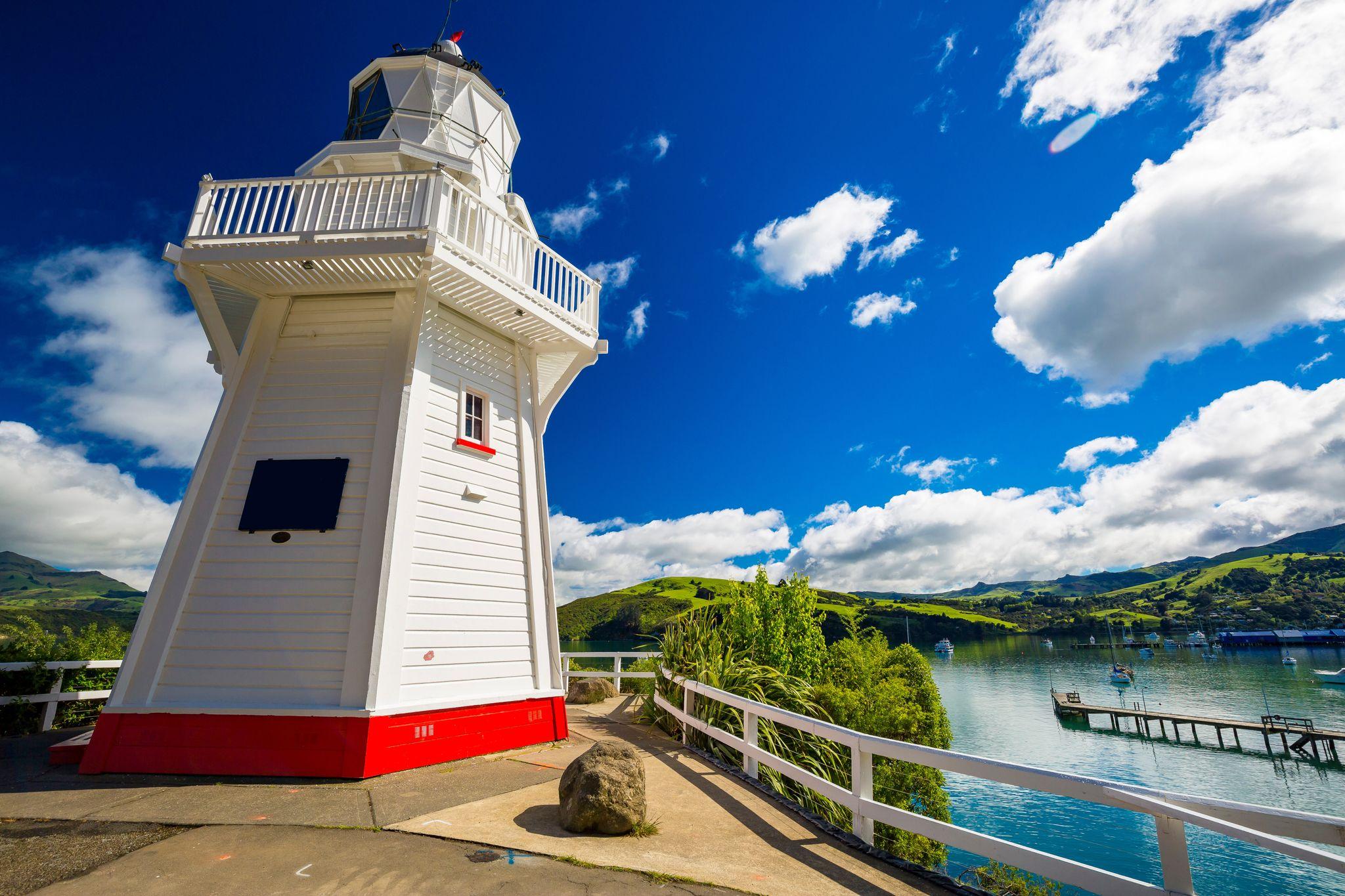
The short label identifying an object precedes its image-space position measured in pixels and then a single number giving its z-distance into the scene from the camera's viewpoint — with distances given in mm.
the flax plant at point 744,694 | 7062
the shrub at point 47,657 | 9180
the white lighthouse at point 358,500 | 6559
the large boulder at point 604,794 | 4559
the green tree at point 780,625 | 14484
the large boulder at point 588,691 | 13766
